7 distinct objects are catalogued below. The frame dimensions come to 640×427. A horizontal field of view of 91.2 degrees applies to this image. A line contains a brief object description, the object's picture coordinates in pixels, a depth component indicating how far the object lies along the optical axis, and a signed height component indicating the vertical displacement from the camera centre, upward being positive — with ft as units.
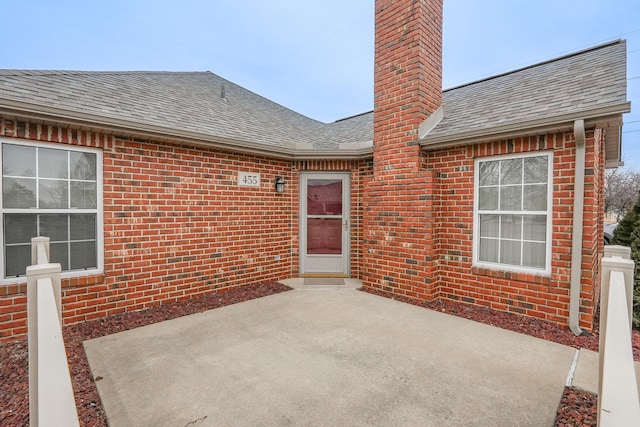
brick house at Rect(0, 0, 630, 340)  12.24 +0.89
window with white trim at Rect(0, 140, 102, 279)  11.89 -0.05
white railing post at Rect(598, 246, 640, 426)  4.28 -2.29
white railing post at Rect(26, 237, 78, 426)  4.39 -2.33
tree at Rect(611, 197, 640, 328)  13.82 -1.50
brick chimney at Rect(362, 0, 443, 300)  16.06 +2.84
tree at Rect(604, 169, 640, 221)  80.79 +5.63
